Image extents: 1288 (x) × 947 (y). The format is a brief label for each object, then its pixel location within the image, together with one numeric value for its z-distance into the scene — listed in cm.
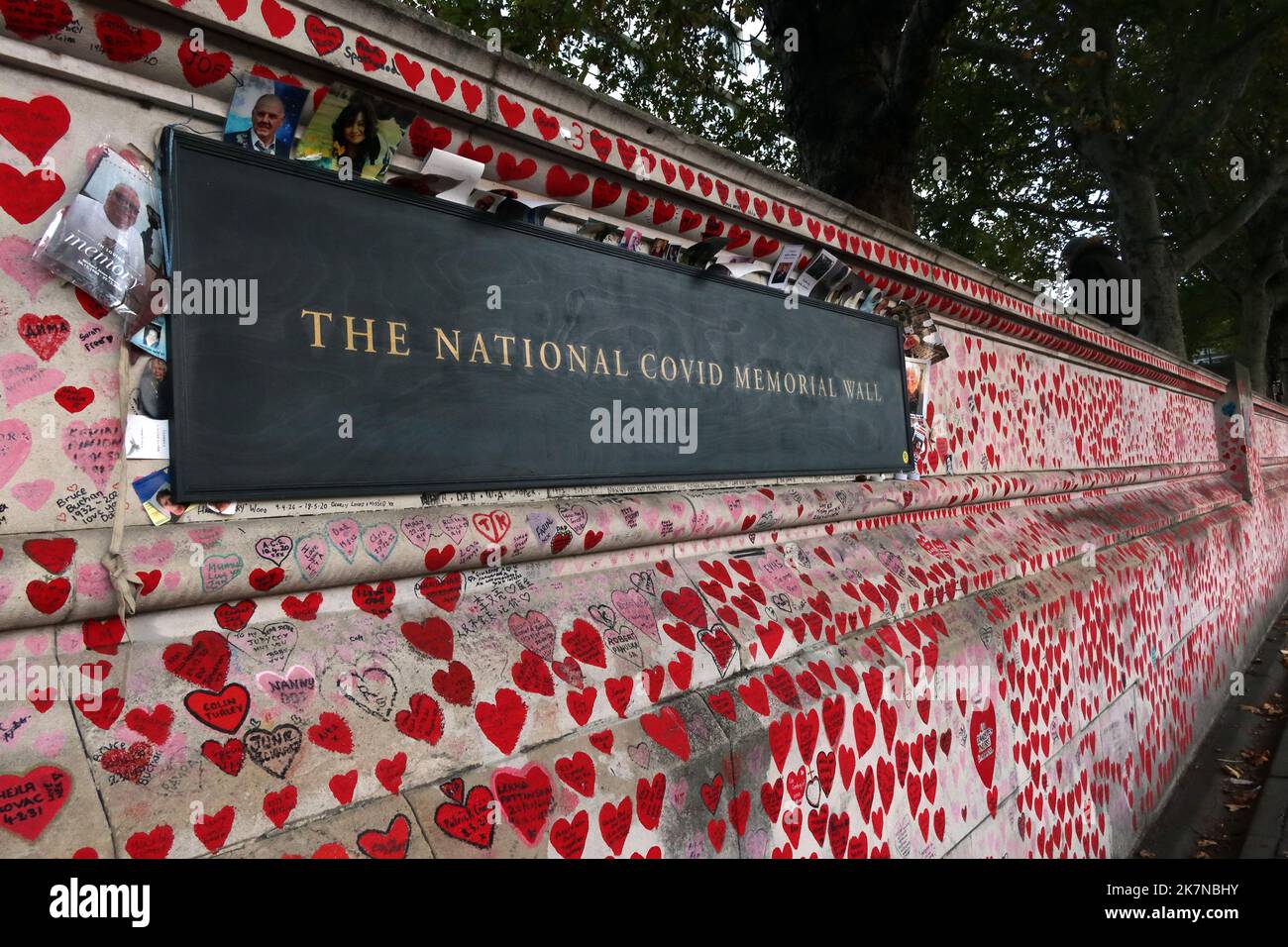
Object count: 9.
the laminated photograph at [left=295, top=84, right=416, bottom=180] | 133
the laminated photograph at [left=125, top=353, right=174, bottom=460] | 112
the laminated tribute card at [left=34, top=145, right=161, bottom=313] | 104
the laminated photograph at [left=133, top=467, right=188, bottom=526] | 112
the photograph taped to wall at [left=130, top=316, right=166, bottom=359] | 112
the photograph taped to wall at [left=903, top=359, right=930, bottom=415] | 296
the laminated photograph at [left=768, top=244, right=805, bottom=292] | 238
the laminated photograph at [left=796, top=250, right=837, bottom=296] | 248
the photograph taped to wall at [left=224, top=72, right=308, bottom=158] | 123
